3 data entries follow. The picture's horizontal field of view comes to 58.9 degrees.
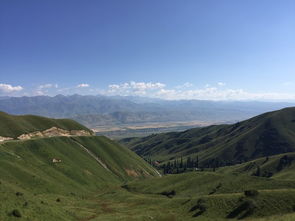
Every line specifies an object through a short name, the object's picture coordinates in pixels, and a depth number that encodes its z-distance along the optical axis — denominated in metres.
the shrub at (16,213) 41.28
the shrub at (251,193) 62.88
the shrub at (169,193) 106.66
